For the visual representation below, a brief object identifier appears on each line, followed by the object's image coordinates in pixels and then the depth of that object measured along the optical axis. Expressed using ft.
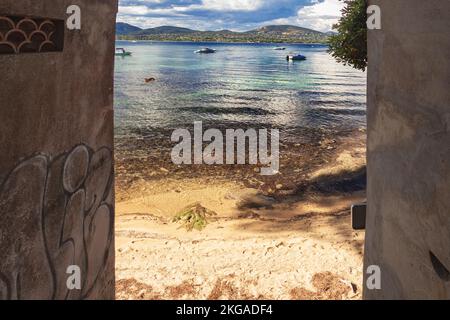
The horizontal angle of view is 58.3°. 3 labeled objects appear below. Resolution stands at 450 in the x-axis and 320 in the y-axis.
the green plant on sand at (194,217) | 40.81
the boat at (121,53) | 361.32
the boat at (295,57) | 340.59
